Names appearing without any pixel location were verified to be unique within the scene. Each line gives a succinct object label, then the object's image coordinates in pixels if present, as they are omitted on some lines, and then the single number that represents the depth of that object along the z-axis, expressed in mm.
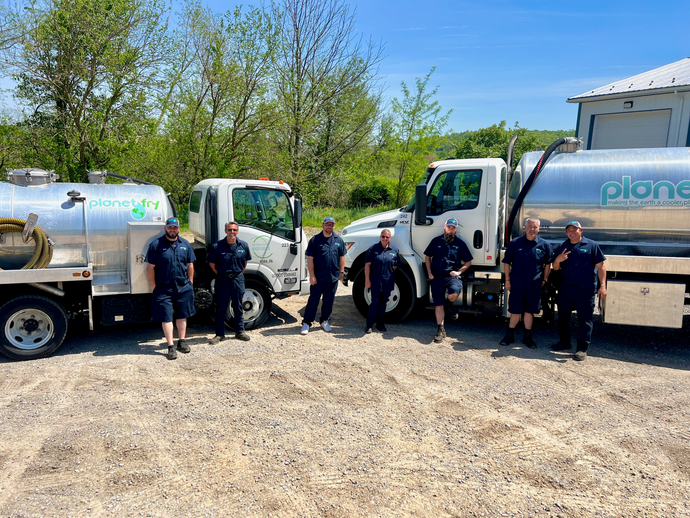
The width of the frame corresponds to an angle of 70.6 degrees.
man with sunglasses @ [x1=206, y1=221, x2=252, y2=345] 6801
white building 13664
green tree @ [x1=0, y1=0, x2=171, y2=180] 12969
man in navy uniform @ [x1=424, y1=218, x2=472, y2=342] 7324
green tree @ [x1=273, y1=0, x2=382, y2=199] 18641
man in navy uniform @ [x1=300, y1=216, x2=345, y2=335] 7469
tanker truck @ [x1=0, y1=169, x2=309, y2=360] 5992
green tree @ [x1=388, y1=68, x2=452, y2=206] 20125
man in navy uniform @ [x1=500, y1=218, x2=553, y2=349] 6793
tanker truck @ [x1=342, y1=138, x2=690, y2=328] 6645
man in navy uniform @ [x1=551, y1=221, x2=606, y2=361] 6574
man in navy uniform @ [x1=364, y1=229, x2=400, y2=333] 7535
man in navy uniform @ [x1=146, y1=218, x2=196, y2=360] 6320
